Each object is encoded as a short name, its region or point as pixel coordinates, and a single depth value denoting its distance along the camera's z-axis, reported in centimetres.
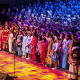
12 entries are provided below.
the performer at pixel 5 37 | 1231
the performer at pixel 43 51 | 912
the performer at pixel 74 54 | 673
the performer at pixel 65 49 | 818
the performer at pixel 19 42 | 1088
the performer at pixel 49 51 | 879
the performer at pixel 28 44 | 1022
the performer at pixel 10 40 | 1169
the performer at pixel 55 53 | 847
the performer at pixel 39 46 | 955
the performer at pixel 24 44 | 1054
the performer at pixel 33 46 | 987
